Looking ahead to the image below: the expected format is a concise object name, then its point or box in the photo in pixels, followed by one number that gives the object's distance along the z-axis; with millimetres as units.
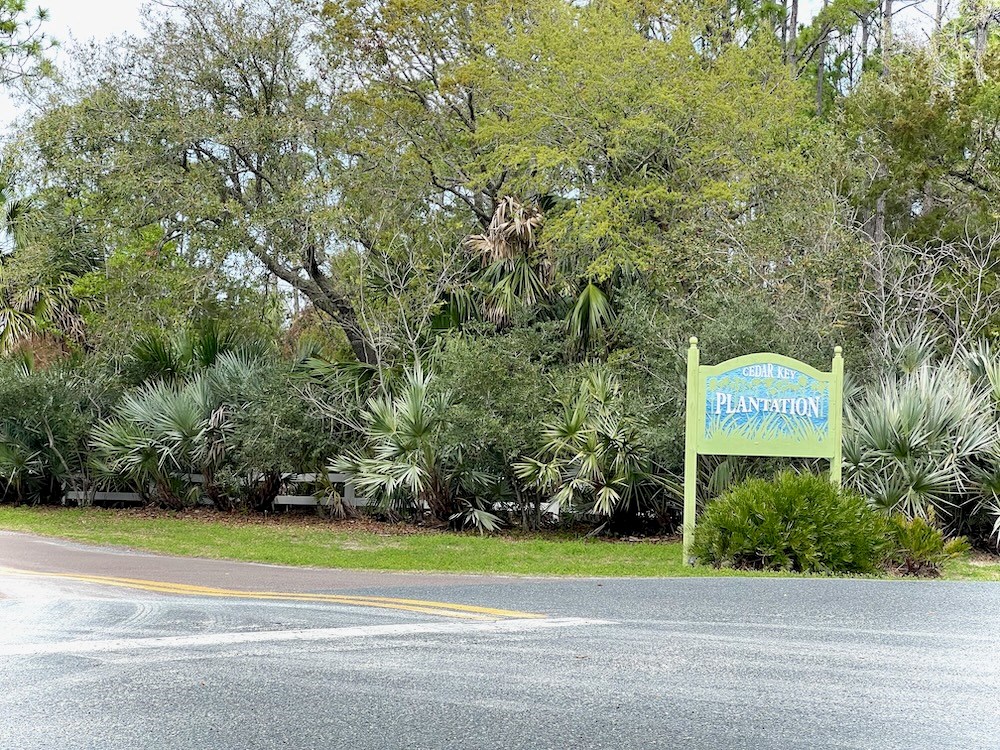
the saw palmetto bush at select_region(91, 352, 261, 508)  21812
